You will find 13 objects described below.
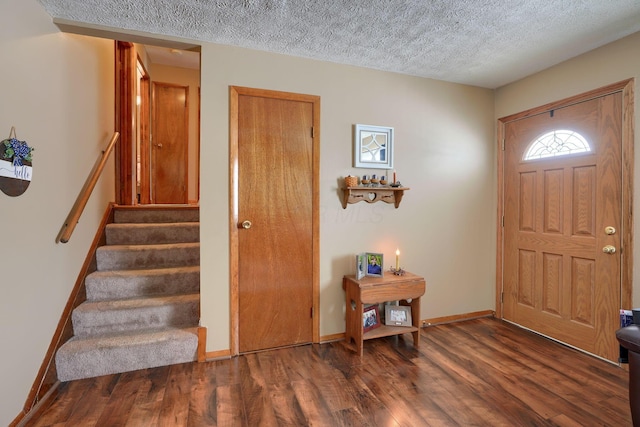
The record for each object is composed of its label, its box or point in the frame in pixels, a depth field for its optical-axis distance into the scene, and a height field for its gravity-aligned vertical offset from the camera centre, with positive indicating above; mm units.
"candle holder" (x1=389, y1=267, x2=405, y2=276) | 2626 -549
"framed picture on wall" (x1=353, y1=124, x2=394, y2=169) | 2670 +573
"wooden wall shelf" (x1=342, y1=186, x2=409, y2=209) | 2633 +137
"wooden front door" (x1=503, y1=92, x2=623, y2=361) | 2279 -174
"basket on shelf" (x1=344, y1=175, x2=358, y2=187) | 2559 +246
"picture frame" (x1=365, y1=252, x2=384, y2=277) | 2574 -469
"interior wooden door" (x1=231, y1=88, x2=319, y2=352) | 2395 -59
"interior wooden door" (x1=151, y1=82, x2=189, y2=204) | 4551 +1033
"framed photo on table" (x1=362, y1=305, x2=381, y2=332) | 2511 -922
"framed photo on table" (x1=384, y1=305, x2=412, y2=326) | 2611 -931
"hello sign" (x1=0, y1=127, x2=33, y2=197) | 1509 +239
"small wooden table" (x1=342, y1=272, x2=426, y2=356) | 2377 -708
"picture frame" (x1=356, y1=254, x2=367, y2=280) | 2512 -474
